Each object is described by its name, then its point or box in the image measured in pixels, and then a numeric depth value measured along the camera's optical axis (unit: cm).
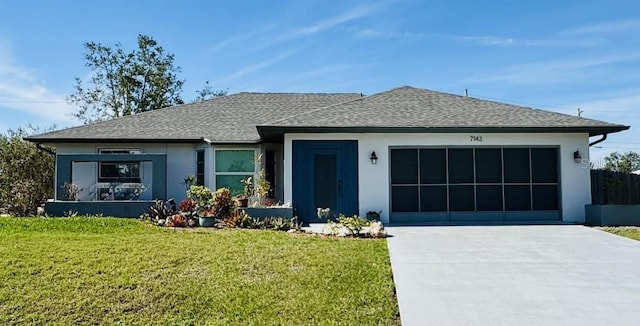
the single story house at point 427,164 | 1320
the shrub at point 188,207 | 1258
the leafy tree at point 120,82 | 3009
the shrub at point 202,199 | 1258
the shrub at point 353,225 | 1059
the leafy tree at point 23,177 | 1902
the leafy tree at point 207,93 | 3384
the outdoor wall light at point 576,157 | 1346
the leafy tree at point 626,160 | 4419
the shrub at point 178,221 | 1199
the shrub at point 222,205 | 1263
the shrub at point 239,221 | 1200
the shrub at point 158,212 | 1297
